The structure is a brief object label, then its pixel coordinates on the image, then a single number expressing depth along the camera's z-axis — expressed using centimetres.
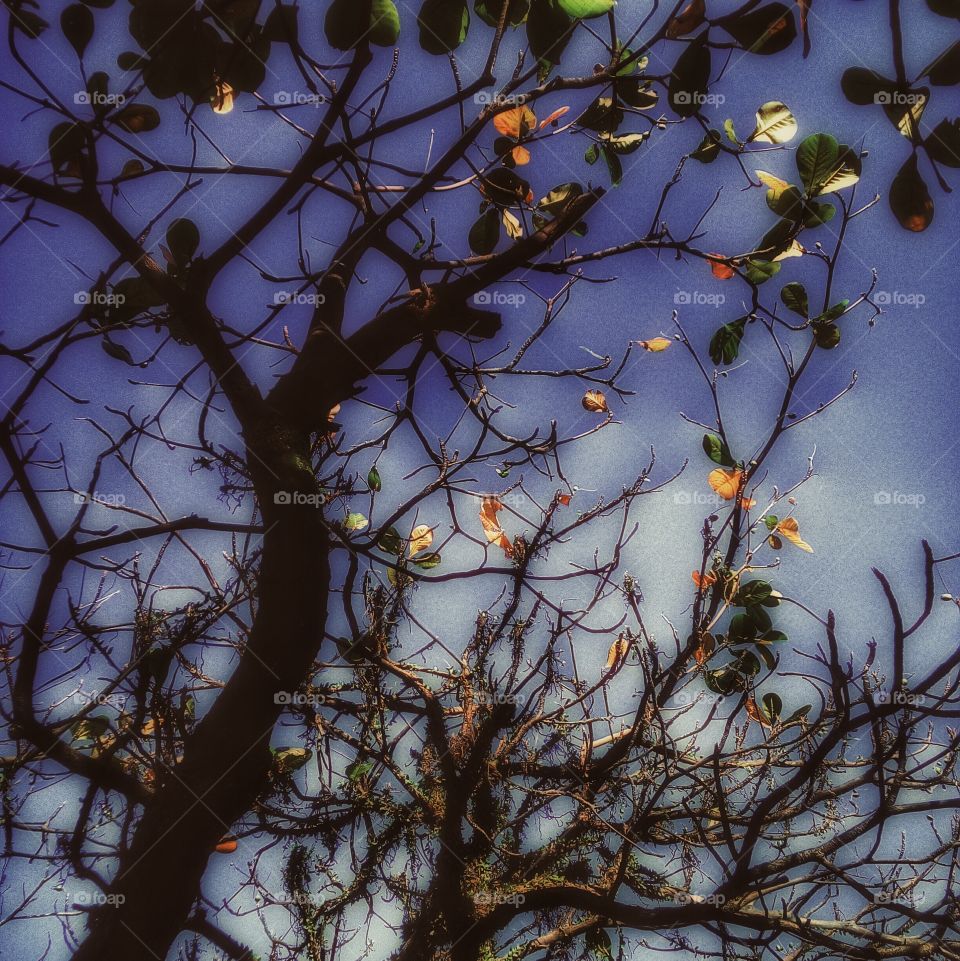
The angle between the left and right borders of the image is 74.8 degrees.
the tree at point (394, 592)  147
